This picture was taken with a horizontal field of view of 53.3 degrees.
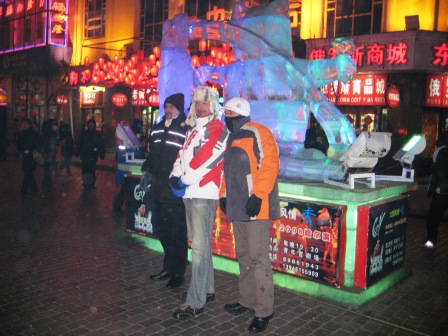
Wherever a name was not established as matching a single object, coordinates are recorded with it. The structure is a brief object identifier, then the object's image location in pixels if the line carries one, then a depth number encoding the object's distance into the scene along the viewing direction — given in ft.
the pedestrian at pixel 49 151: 38.37
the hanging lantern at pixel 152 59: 56.18
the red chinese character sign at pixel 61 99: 76.84
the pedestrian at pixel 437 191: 22.45
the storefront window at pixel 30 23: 81.46
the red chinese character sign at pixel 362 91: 49.80
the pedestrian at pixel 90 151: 39.32
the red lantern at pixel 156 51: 56.11
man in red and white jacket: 13.34
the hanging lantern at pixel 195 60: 52.21
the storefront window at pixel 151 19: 70.95
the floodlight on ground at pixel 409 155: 17.30
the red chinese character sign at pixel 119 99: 62.90
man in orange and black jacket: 12.49
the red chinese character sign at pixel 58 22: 81.15
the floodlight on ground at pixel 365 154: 15.03
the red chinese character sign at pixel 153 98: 56.20
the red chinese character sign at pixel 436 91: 48.78
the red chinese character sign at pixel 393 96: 45.29
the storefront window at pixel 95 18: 79.25
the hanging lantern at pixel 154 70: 56.53
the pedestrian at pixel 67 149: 45.59
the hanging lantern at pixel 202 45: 53.26
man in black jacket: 15.72
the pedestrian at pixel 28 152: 34.71
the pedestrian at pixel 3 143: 61.72
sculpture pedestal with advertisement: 14.80
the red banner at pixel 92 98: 77.91
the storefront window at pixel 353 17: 51.21
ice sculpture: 17.44
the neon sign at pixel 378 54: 47.23
